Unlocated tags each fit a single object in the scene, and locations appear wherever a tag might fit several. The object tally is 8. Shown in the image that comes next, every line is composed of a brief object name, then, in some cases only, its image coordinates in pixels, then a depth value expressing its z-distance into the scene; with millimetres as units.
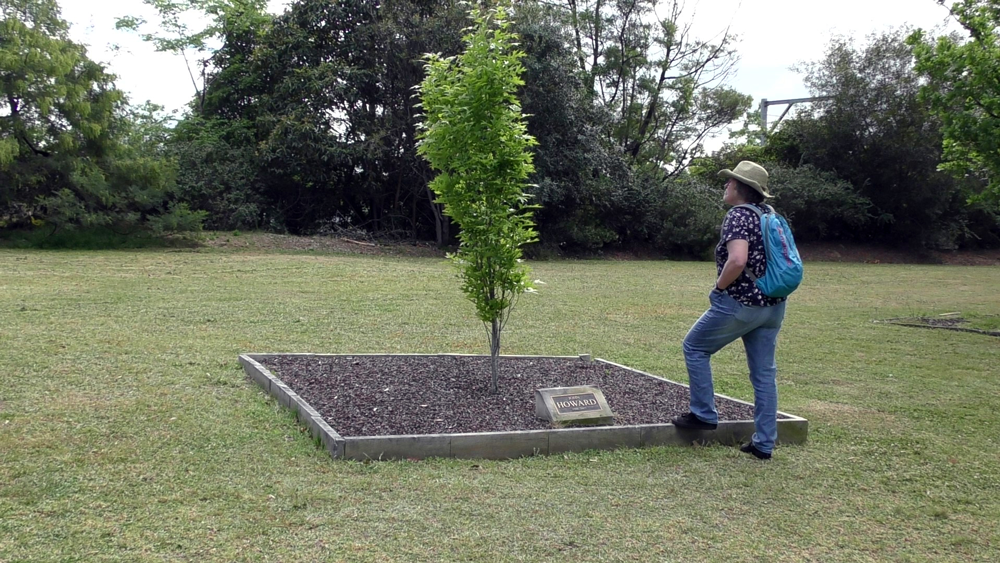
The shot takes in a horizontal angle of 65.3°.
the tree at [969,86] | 10805
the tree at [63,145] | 19875
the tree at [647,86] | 34656
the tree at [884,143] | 31469
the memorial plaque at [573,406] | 5465
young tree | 5910
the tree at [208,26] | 29656
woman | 5008
